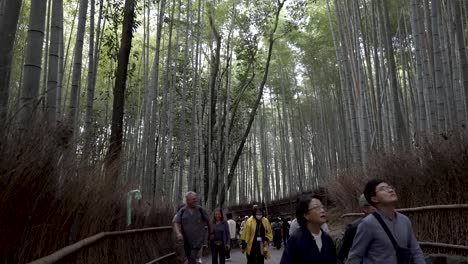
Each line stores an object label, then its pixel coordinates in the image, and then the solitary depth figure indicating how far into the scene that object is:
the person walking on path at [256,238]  5.68
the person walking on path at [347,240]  2.87
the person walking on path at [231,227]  10.34
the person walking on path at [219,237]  7.08
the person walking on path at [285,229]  12.89
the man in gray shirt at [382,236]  2.24
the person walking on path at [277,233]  13.35
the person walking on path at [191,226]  4.98
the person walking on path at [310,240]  2.22
